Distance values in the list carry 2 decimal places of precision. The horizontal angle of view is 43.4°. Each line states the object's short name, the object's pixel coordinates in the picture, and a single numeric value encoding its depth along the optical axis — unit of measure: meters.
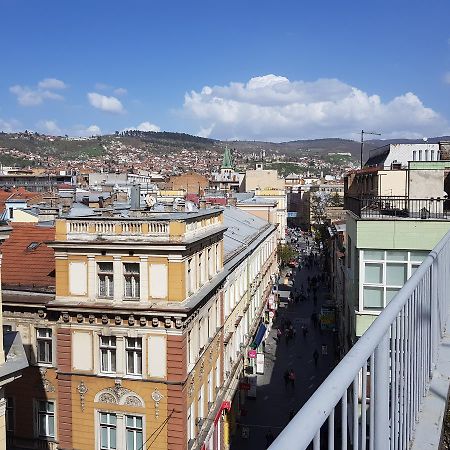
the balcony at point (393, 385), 1.93
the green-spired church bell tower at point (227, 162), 181.12
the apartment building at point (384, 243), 15.17
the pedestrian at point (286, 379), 31.65
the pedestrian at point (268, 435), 23.32
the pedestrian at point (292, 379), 30.95
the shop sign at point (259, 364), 33.88
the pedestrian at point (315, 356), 34.12
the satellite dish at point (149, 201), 23.77
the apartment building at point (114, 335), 16.80
